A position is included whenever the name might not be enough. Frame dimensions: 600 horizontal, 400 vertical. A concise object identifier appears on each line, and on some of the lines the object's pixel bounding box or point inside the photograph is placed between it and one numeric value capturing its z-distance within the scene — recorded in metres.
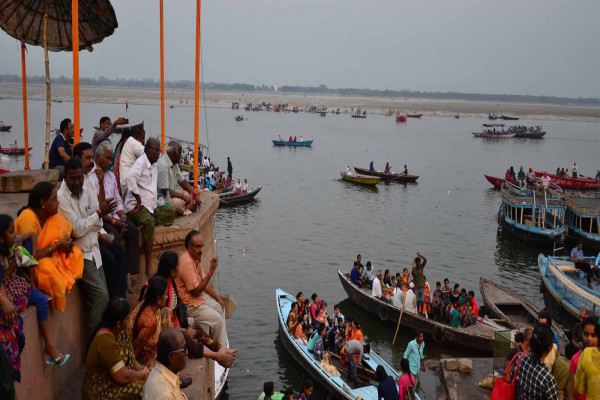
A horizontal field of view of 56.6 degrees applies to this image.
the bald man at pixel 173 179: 8.05
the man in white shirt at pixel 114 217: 6.48
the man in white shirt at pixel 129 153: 7.53
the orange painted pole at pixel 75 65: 6.64
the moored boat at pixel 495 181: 50.83
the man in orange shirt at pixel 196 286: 6.17
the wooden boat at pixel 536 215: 31.61
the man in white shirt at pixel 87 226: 5.47
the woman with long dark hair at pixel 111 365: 4.43
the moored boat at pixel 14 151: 52.90
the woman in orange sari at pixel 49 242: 4.98
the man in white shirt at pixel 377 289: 20.09
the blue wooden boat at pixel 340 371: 13.27
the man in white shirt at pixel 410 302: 19.03
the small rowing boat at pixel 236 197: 38.20
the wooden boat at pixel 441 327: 17.44
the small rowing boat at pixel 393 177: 52.09
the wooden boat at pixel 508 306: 19.12
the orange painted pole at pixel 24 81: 9.26
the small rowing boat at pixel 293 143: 77.86
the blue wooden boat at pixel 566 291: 17.78
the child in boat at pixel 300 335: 15.80
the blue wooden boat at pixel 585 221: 30.41
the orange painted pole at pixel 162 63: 9.88
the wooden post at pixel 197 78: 9.47
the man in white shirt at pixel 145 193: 7.18
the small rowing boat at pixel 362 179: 49.31
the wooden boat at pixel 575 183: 44.78
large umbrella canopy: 8.96
